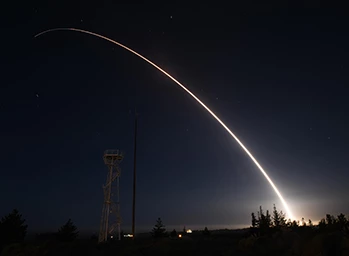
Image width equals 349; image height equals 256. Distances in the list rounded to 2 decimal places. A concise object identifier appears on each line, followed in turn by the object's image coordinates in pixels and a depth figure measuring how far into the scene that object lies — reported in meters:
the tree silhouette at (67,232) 44.41
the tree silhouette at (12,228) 39.14
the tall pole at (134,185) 25.16
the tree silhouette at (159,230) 52.06
